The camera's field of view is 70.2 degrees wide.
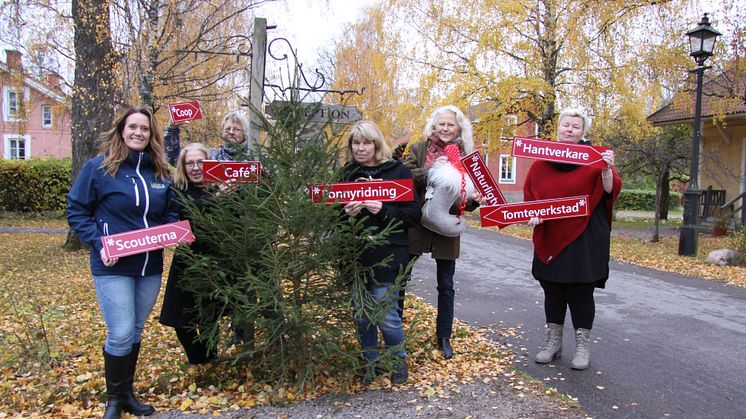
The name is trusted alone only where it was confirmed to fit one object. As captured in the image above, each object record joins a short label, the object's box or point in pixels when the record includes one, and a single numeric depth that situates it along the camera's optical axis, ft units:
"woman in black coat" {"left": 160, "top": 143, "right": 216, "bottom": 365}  12.16
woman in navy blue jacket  10.51
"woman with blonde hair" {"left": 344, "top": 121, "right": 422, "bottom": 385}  11.77
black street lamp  36.27
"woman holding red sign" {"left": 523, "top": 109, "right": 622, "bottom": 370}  13.46
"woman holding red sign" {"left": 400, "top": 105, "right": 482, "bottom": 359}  13.80
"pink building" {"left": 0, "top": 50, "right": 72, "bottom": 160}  43.47
